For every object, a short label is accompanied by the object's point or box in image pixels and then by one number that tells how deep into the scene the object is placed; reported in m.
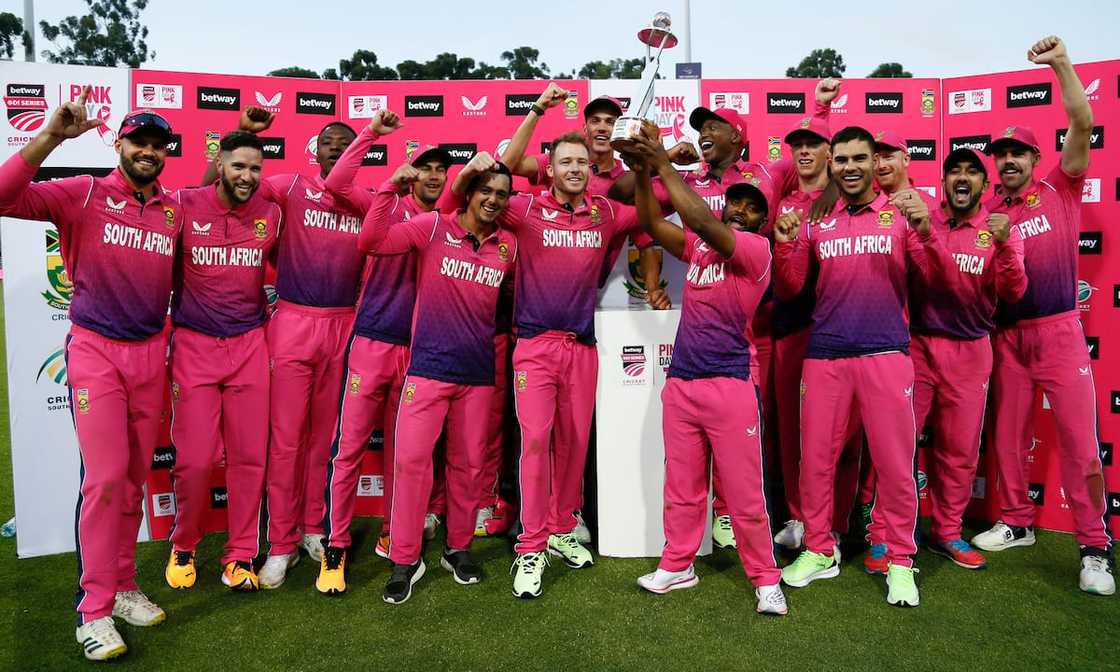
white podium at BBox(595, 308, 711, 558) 4.71
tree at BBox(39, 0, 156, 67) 39.88
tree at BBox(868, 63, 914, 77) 34.16
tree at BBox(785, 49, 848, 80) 40.47
